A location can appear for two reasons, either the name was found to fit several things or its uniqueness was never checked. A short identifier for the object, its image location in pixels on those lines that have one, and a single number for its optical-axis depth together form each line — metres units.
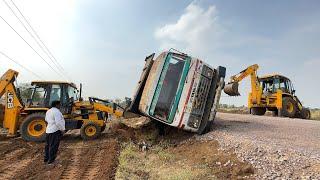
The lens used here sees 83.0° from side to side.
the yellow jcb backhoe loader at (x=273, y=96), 11.41
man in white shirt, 5.02
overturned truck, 6.13
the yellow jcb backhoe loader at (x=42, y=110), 7.33
